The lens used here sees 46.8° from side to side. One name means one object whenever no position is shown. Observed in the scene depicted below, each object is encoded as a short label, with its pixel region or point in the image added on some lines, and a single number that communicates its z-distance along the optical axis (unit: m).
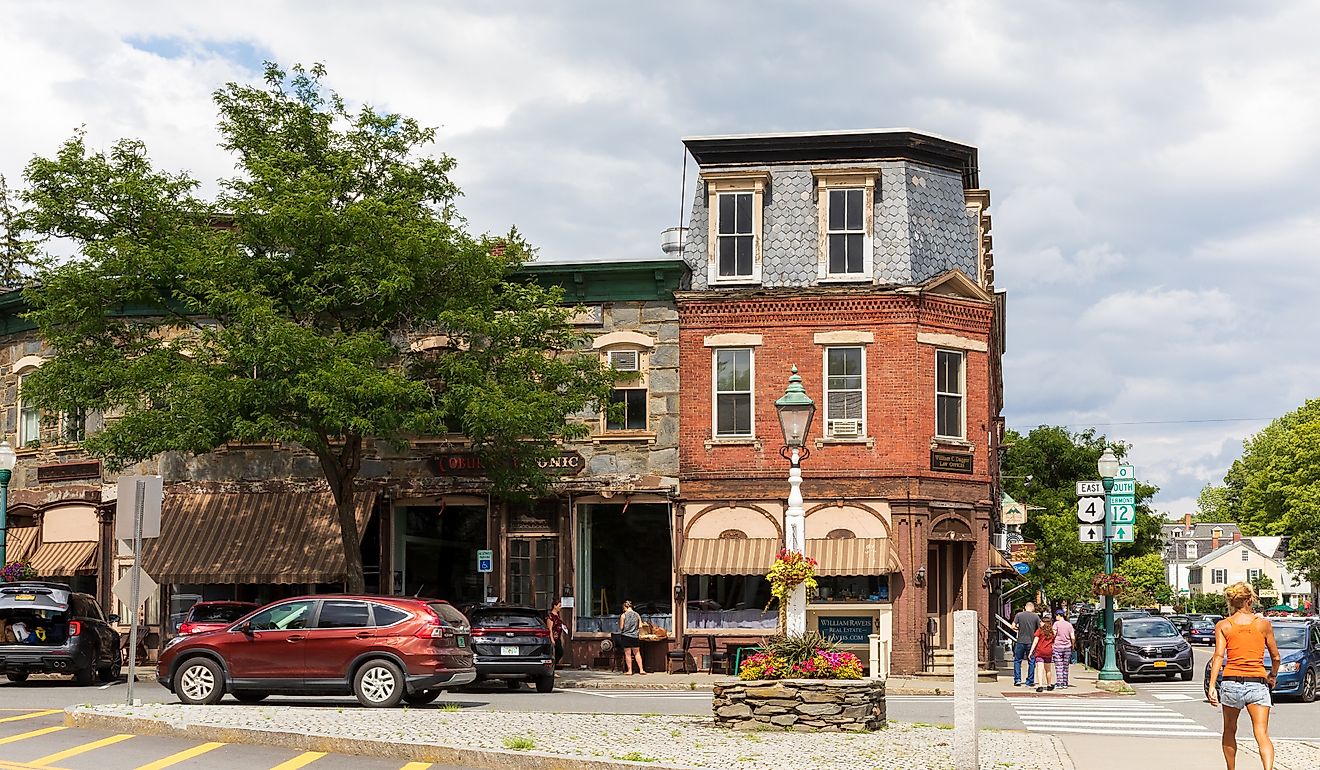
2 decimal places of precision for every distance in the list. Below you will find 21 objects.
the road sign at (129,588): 20.08
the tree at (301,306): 27.11
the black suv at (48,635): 25.56
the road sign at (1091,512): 32.53
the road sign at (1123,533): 32.97
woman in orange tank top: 13.23
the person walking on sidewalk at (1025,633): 29.17
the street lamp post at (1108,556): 31.84
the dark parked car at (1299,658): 26.62
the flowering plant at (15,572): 30.86
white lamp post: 18.53
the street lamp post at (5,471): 30.77
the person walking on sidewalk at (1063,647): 28.23
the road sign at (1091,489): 32.70
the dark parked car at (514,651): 26.12
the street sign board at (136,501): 19.88
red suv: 20.52
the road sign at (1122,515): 33.19
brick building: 31.72
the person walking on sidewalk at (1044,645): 27.45
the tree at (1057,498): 74.12
